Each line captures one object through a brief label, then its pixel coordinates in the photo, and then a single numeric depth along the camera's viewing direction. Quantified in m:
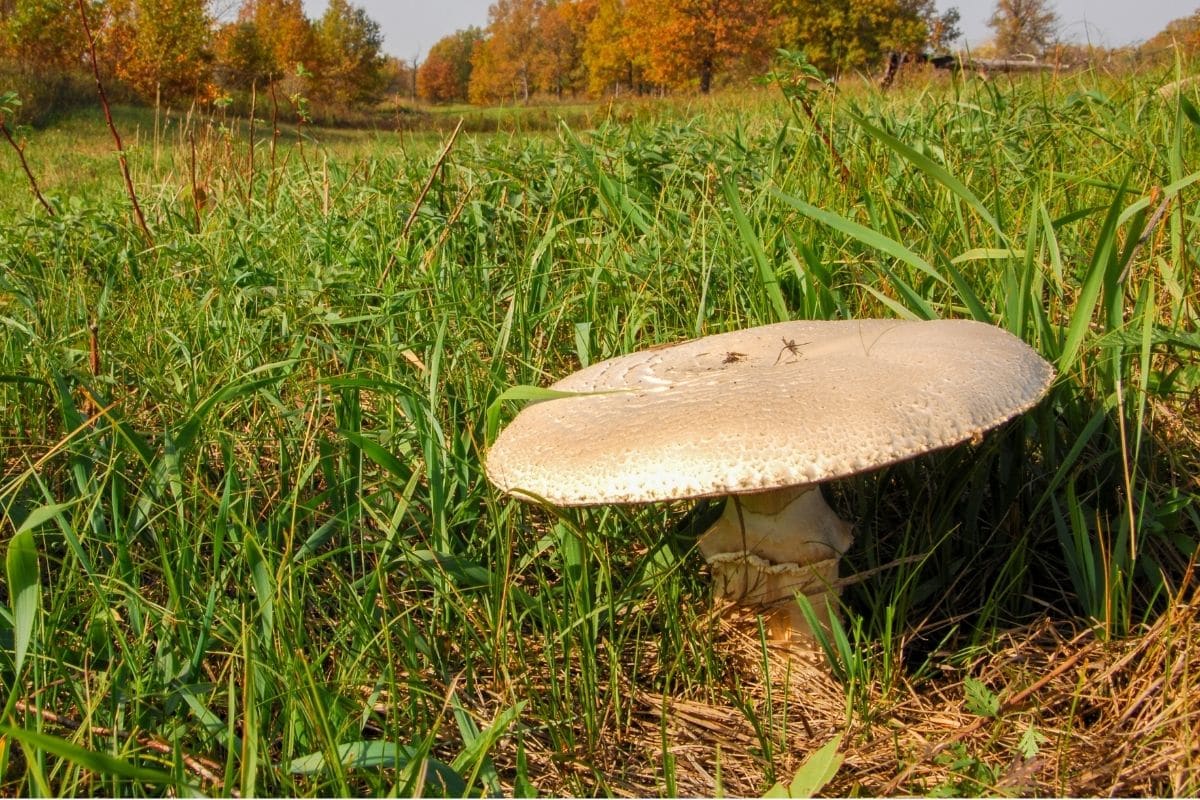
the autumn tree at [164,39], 19.30
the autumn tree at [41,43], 21.50
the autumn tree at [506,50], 56.97
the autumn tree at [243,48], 27.06
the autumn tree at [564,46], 56.53
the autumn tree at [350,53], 34.38
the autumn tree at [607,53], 39.53
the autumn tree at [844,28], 32.03
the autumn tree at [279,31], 32.69
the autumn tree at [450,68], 76.69
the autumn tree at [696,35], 32.16
